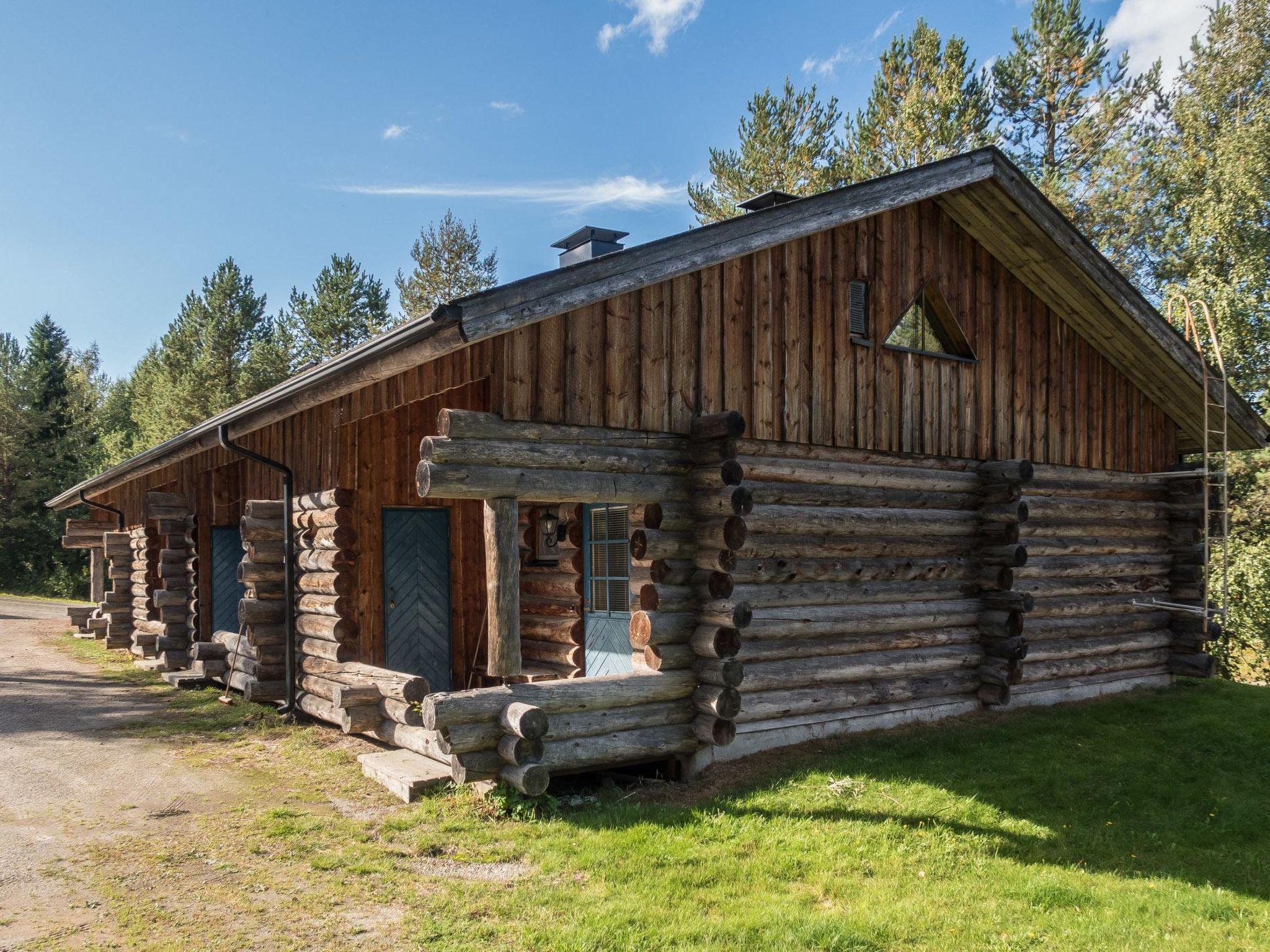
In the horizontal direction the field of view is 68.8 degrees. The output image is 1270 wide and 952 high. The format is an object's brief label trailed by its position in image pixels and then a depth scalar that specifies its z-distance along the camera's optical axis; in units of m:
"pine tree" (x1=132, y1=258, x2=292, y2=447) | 34.66
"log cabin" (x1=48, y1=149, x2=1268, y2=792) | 7.31
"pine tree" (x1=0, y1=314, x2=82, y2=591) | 35.09
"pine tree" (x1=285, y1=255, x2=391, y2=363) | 35.09
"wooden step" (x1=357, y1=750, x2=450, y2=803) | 7.16
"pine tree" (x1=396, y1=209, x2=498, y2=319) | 34.50
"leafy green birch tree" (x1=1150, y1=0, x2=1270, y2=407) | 20.72
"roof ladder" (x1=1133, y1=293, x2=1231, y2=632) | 9.63
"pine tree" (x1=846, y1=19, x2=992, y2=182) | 23.00
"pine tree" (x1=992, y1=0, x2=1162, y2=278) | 23.64
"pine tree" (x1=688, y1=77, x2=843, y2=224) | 25.12
